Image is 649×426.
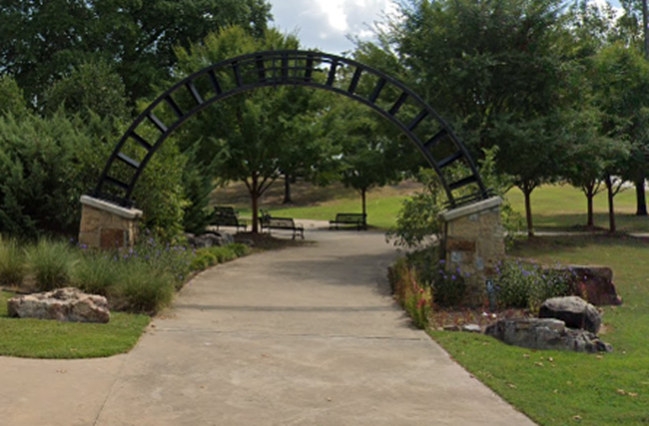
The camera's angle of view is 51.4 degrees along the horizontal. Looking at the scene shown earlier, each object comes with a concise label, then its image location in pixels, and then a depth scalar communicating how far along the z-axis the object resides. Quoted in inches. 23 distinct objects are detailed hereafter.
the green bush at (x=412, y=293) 379.9
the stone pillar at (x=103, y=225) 466.0
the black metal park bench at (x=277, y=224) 934.4
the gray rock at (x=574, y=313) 375.2
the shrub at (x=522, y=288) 442.0
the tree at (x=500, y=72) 701.9
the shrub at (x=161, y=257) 440.3
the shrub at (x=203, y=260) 580.2
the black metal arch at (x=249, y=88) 473.4
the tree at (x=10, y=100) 713.6
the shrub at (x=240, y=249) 716.7
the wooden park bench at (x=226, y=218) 955.5
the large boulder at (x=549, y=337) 334.3
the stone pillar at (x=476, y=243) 450.3
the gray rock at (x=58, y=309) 340.5
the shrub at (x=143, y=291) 385.7
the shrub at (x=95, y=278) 394.9
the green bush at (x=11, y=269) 425.1
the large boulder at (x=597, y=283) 480.4
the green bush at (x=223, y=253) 652.7
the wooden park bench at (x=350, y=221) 1183.3
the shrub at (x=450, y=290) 447.2
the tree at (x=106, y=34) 1113.4
